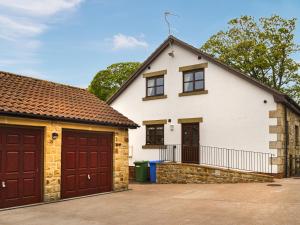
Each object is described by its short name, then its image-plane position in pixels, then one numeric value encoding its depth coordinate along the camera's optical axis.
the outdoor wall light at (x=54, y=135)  11.67
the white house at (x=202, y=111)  16.83
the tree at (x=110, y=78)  39.06
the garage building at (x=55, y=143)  10.57
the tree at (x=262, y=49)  29.11
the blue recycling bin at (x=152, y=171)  18.17
